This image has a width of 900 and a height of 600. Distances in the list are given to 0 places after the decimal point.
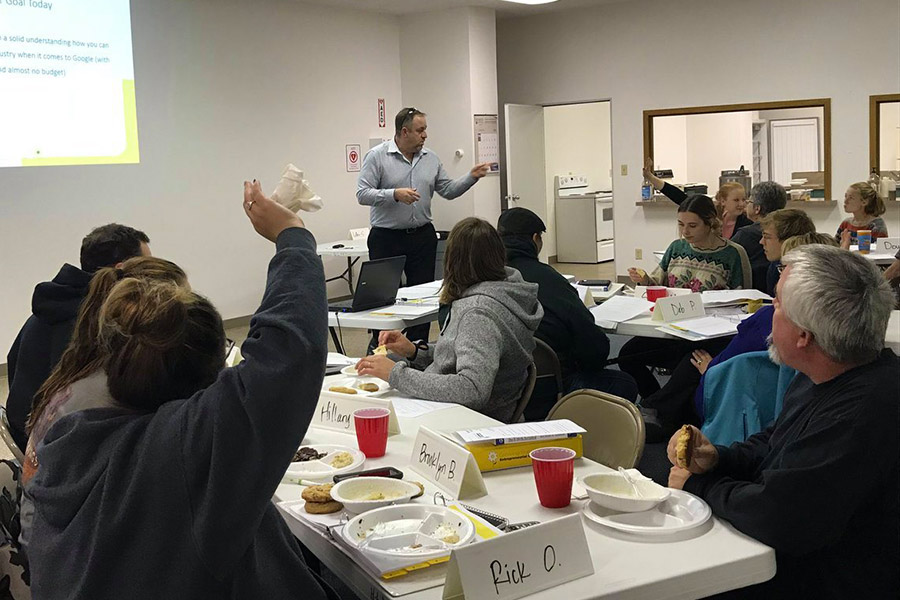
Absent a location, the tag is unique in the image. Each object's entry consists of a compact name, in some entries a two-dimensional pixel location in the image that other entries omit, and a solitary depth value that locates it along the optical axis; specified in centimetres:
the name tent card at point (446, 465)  195
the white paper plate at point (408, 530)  166
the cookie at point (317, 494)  189
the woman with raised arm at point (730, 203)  620
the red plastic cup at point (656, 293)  456
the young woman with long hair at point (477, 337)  275
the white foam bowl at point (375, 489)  188
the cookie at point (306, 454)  222
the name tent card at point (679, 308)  408
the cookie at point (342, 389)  280
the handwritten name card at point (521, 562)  147
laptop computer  432
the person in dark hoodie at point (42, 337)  270
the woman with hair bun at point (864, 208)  657
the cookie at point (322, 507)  186
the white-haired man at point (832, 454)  163
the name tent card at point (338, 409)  252
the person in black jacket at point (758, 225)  517
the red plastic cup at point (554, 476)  183
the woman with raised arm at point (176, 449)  133
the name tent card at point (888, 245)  608
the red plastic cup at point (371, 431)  224
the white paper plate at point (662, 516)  174
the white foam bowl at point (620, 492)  179
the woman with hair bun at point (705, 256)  486
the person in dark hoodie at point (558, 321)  366
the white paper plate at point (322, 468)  208
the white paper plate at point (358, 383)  289
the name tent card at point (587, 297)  453
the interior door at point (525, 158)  995
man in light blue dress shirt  634
